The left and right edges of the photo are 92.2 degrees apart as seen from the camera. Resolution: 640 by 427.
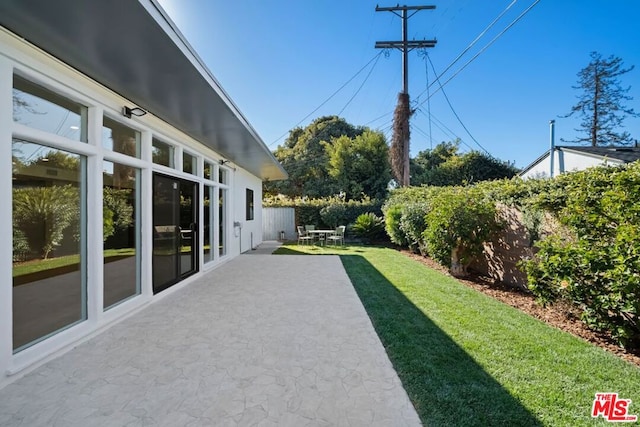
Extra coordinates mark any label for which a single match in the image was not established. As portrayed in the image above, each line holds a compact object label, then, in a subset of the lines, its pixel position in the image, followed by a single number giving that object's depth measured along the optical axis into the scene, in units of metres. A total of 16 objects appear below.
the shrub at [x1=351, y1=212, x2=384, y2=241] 13.34
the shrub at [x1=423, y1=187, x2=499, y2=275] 6.00
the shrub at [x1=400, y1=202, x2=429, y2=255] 8.45
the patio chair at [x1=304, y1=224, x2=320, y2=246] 13.81
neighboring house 11.96
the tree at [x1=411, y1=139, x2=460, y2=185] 25.62
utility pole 11.79
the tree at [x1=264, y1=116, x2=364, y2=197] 24.98
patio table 13.48
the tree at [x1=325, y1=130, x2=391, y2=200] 20.86
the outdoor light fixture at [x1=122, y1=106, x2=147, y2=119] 4.13
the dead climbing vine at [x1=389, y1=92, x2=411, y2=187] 12.16
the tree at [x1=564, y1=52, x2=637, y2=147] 19.41
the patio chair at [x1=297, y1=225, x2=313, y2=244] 13.26
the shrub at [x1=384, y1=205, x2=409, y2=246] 10.98
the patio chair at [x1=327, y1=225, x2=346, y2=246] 12.39
